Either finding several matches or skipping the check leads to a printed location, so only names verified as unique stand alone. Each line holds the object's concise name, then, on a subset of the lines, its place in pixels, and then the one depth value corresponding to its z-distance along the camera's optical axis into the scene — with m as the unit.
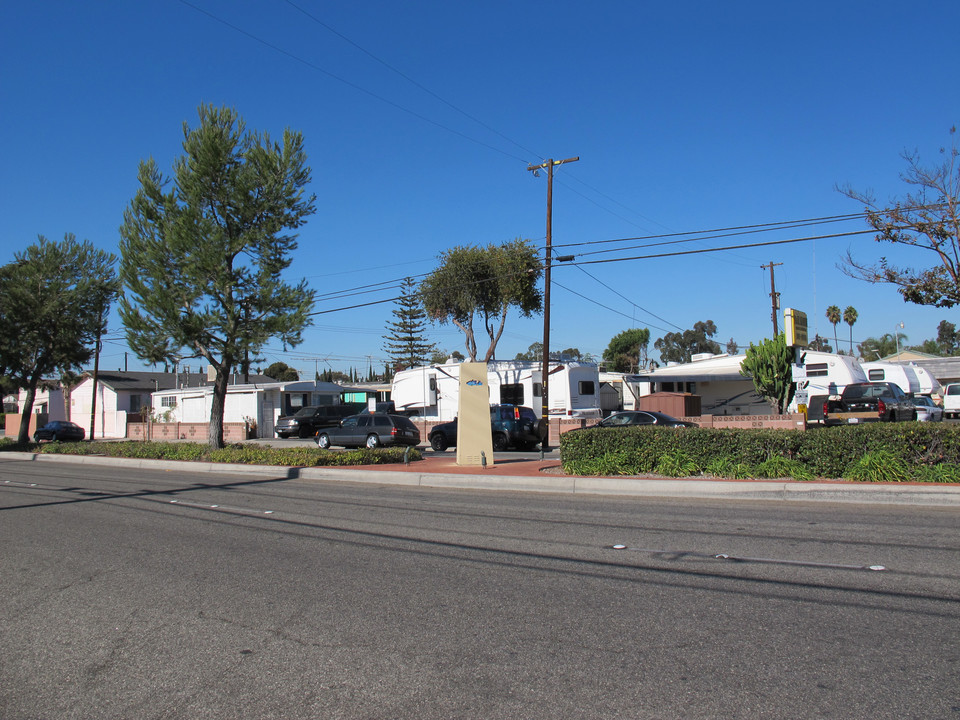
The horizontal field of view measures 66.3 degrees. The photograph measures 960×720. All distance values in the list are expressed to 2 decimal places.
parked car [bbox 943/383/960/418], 35.03
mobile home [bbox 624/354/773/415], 37.84
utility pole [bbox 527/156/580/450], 24.73
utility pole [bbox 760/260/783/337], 41.75
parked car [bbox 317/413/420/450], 26.62
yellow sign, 20.33
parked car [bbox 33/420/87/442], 40.60
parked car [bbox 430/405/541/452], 25.39
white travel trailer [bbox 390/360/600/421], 28.59
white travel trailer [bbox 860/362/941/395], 33.88
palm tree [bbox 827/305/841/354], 87.50
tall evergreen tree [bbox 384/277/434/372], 86.50
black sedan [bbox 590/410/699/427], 22.47
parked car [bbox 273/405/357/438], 34.31
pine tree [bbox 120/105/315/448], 21.59
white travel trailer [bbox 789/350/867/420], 32.75
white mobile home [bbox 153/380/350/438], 37.94
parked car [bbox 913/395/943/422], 26.09
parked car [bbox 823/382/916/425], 24.50
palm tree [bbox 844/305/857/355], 90.15
